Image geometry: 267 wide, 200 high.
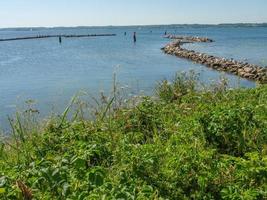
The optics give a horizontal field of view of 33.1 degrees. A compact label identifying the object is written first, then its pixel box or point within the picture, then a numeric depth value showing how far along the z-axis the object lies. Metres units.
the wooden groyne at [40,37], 89.80
